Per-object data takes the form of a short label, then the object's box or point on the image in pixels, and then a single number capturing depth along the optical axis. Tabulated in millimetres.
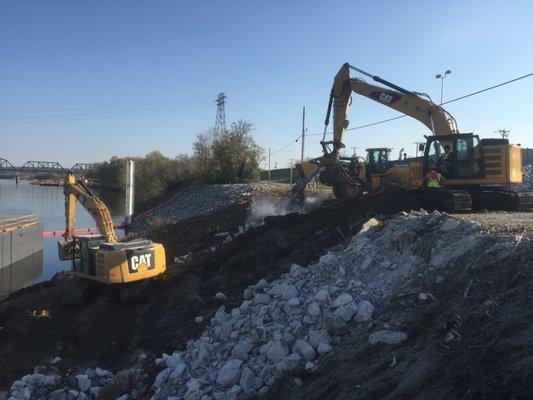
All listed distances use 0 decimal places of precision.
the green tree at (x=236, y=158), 41906
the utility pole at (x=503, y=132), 49775
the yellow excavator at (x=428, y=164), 14602
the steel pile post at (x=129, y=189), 27422
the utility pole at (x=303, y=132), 43678
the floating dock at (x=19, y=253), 26438
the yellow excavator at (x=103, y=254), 12305
